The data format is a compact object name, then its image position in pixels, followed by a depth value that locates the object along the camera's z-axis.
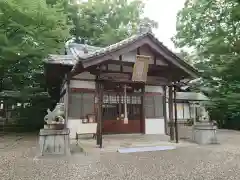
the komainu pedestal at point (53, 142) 6.90
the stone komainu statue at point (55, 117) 7.16
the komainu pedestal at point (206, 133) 9.14
